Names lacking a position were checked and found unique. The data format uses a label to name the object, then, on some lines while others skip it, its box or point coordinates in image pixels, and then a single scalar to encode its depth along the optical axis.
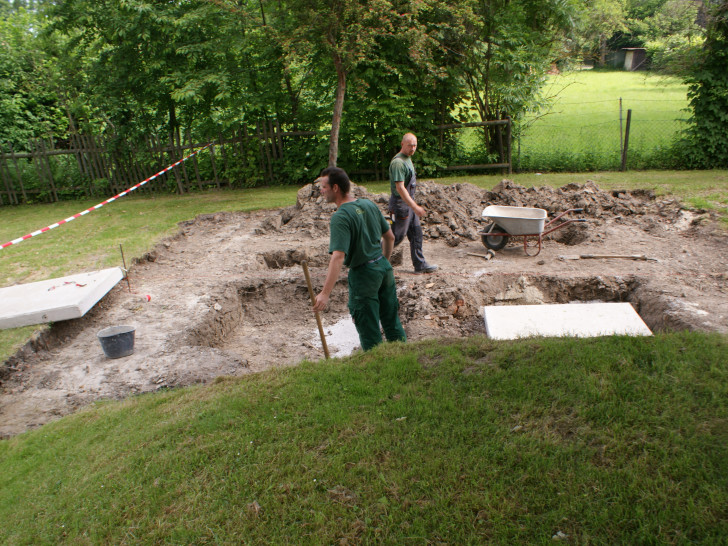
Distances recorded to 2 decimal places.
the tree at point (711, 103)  13.53
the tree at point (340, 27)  11.64
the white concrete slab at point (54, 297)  6.10
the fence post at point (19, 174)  15.66
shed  41.16
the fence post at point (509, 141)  15.32
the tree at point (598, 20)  16.11
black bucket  5.55
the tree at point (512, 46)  14.79
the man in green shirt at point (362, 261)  4.32
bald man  7.05
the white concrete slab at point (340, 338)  6.38
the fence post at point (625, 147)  13.88
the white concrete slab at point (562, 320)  4.89
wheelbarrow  8.11
